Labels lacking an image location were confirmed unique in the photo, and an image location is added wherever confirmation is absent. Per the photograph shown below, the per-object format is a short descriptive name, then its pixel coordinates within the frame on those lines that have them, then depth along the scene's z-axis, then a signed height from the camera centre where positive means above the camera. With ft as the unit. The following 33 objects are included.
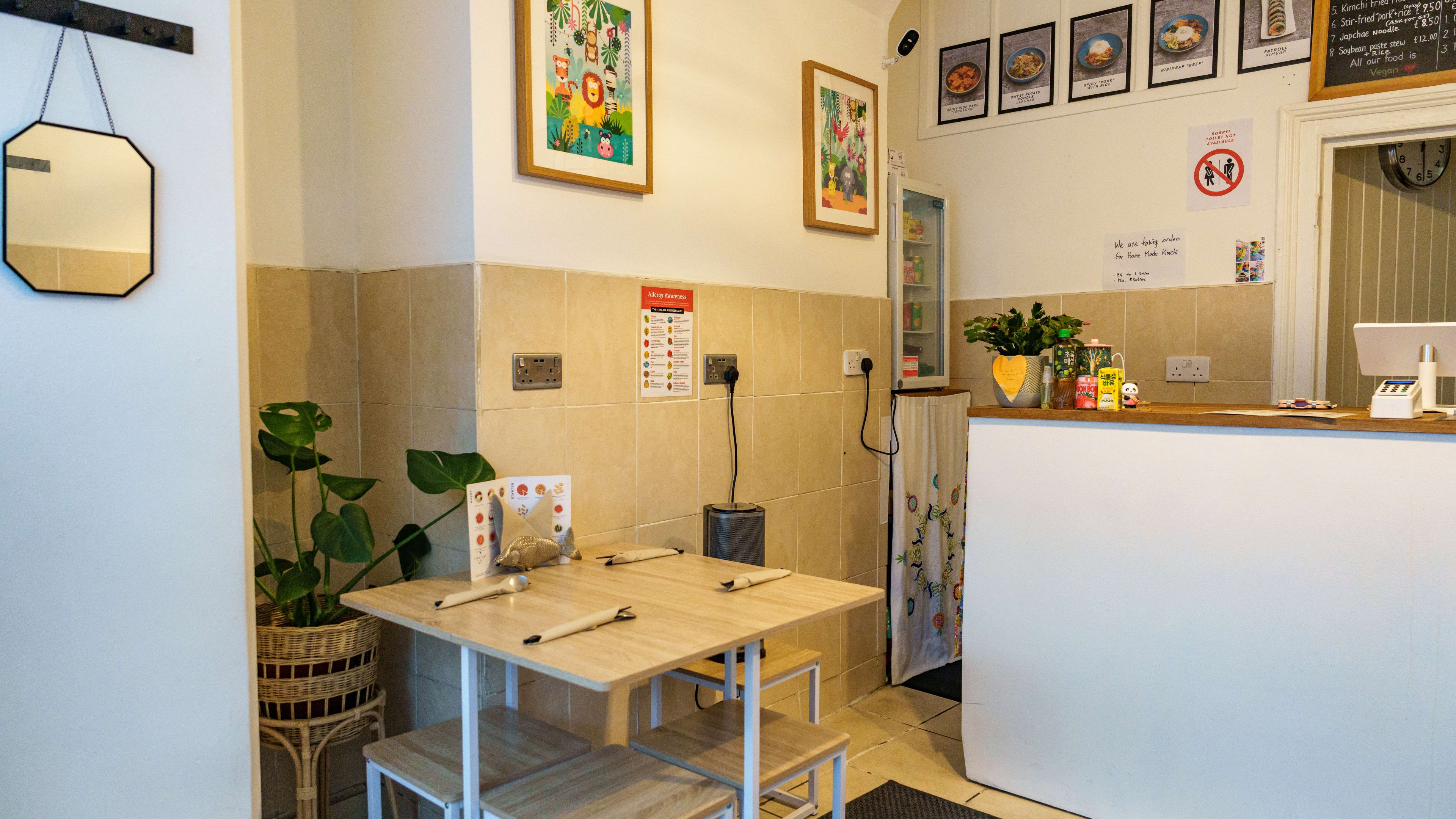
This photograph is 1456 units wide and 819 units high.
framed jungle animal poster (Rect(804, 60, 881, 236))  10.07 +2.53
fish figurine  6.66 -1.34
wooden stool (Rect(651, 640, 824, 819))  7.68 -2.60
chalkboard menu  9.75 +3.56
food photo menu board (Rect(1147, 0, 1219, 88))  10.96 +4.02
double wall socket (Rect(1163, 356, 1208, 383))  11.23 +0.04
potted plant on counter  8.52 +0.21
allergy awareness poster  8.39 +0.28
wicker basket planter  6.65 -2.19
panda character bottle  8.26 -0.22
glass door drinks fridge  11.63 +1.17
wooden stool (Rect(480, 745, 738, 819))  5.34 -2.56
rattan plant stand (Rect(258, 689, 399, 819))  6.73 -2.77
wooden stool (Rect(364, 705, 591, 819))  5.68 -2.57
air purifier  8.32 -1.47
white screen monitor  7.68 +0.22
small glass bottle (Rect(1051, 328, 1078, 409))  8.51 -0.03
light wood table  4.93 -1.53
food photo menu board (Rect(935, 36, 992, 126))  12.77 +4.10
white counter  6.78 -2.09
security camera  10.77 +3.90
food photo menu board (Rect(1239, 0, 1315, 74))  10.41 +3.91
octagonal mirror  5.04 +0.92
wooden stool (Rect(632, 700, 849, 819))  6.14 -2.67
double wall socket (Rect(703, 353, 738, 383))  8.96 +0.07
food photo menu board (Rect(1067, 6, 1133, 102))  11.56 +4.08
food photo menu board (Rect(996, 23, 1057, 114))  12.18 +4.12
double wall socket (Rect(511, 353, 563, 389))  7.32 +0.01
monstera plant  6.49 -1.03
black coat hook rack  5.05 +2.02
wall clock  11.84 +2.75
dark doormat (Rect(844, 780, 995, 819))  8.27 -4.02
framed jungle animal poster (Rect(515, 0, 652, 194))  7.29 +2.36
